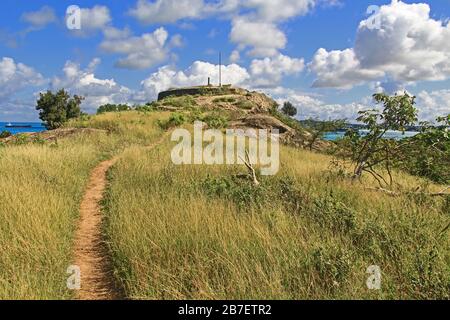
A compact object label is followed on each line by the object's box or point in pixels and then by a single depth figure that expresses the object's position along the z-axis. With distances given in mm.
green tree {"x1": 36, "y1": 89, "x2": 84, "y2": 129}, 57031
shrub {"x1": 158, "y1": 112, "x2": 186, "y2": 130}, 27317
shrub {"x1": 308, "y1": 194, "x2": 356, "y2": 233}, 5774
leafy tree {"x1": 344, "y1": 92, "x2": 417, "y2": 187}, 9695
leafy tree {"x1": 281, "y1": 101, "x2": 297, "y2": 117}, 55109
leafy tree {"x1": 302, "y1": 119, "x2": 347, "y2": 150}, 21828
